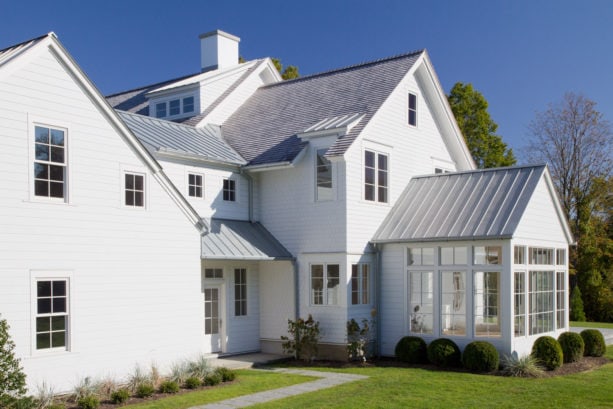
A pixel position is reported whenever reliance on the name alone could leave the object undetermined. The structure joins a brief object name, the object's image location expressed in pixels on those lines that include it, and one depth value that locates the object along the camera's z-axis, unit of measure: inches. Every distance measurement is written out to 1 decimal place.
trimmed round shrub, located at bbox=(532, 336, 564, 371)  701.3
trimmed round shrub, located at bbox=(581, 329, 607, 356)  803.4
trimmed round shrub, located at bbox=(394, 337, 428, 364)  731.4
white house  557.9
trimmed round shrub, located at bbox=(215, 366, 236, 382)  622.8
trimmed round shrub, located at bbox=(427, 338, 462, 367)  706.2
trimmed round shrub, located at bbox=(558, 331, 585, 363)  749.9
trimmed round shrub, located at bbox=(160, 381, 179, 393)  571.2
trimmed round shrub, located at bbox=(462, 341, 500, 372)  676.1
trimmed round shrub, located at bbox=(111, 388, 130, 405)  531.5
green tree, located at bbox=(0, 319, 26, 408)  470.9
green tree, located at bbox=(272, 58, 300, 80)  1487.5
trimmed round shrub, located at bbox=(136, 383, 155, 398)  552.4
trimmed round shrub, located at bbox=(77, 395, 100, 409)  508.1
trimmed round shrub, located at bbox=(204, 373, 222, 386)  606.3
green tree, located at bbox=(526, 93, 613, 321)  1403.8
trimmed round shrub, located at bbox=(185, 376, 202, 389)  591.8
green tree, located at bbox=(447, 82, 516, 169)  1454.2
